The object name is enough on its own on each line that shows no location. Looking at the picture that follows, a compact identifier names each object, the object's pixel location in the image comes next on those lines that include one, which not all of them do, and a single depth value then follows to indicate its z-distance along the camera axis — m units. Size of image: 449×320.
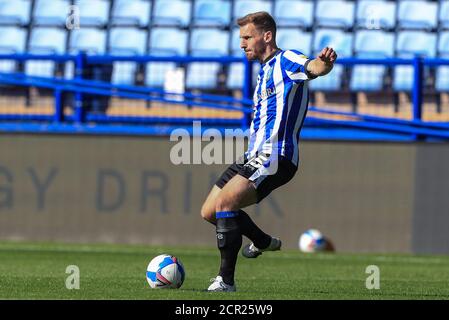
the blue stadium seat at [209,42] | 19.41
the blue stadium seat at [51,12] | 20.22
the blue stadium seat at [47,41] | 20.00
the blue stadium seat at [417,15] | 19.25
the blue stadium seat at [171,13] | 19.96
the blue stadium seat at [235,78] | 17.09
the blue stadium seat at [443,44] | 18.58
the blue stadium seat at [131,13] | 20.06
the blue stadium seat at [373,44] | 18.83
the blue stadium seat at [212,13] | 19.84
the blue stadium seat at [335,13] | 19.41
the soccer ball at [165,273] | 8.34
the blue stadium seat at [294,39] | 19.16
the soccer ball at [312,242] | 14.66
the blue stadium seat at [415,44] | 18.89
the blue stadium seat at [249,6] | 19.86
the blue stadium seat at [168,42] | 19.60
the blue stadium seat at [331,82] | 17.00
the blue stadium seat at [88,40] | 19.89
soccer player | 8.30
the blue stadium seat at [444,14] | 19.08
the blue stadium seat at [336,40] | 18.83
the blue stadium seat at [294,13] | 19.59
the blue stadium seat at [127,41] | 19.70
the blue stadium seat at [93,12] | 20.11
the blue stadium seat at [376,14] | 19.18
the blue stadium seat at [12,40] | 19.97
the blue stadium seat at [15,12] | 20.27
